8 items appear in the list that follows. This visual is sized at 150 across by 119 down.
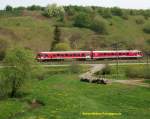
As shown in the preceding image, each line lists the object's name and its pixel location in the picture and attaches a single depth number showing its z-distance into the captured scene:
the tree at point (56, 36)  134.32
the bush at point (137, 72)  73.74
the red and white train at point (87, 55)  103.56
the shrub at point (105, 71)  83.12
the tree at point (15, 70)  56.16
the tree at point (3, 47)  113.62
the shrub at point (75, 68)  86.38
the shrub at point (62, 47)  118.64
